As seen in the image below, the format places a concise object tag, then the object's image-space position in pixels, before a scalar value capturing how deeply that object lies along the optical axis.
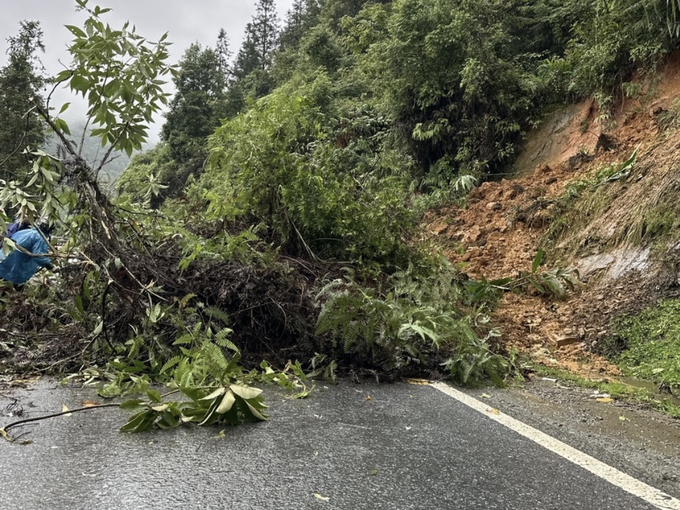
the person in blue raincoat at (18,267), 4.89
